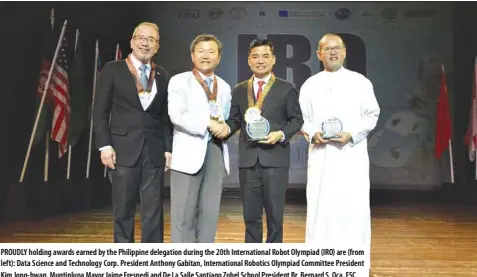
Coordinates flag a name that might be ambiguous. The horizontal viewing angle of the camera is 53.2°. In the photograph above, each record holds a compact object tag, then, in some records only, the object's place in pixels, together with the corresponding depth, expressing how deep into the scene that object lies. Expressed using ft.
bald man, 8.17
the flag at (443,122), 20.29
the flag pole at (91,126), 17.95
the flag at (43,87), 15.69
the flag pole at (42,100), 14.96
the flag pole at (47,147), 16.01
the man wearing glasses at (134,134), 7.45
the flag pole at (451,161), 20.57
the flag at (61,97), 15.98
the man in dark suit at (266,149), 7.84
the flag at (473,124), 18.76
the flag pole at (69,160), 17.01
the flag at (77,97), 17.01
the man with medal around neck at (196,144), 7.38
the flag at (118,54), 18.08
